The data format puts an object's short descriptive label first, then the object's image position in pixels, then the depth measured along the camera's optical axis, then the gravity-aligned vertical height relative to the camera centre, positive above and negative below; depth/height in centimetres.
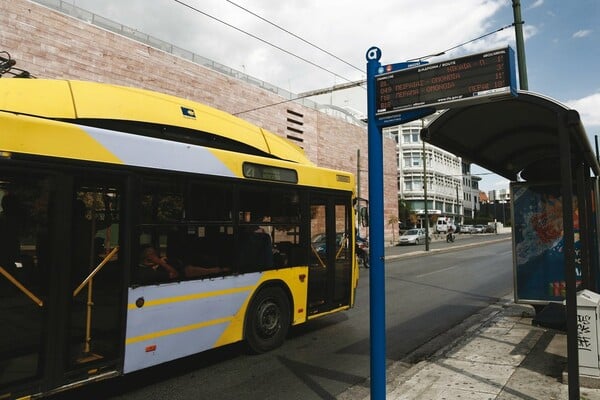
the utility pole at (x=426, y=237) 2995 -42
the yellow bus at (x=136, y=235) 400 -7
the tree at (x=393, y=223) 4791 +82
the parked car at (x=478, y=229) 7496 +40
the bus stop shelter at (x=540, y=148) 375 +119
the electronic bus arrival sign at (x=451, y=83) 344 +120
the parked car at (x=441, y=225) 6750 +92
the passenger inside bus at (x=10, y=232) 387 -4
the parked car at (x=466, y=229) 7525 +38
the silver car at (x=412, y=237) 4204 -61
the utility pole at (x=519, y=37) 950 +418
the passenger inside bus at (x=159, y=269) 489 -48
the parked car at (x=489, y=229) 7652 +41
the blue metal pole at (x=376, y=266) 375 -30
